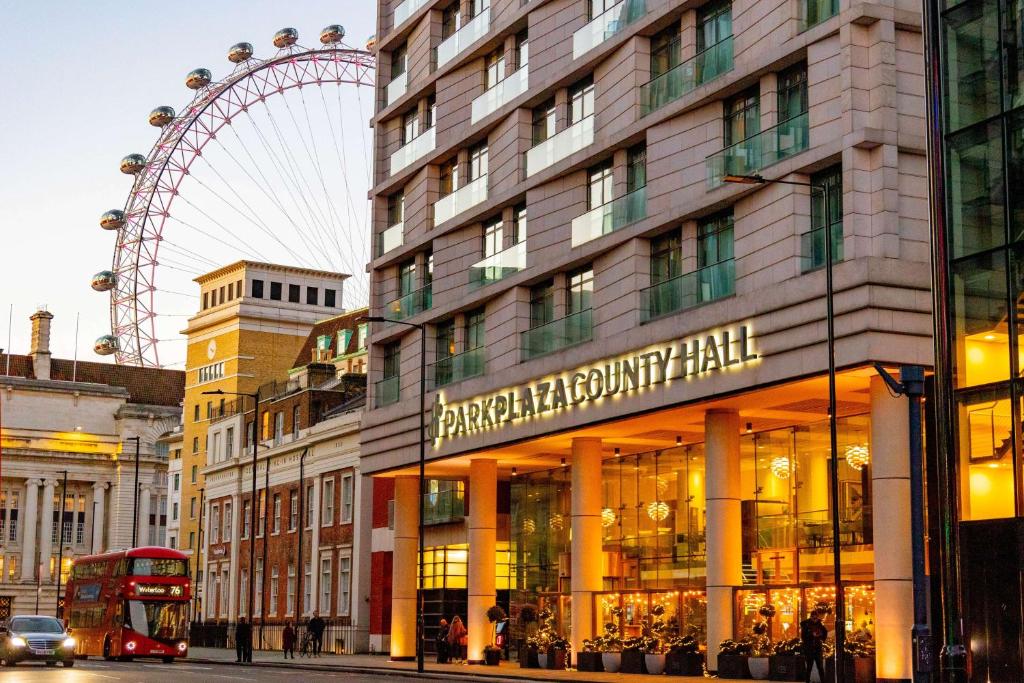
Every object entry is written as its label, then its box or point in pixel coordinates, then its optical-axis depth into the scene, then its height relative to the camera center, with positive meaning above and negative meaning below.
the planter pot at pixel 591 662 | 48.53 -2.25
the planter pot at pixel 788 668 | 39.16 -1.92
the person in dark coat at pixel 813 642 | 37.38 -1.22
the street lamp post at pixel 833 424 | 33.28 +3.51
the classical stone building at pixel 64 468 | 145.38 +10.58
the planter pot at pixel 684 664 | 43.81 -2.08
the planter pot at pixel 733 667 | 41.50 -2.02
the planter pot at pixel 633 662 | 46.50 -2.16
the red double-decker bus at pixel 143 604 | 62.81 -0.85
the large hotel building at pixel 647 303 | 38.34 +8.18
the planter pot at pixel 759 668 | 40.69 -2.00
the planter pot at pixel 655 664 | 45.47 -2.15
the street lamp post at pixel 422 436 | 49.71 +4.90
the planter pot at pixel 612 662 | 47.44 -2.20
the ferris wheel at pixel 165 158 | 107.88 +30.62
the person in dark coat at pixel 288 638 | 69.88 -2.35
